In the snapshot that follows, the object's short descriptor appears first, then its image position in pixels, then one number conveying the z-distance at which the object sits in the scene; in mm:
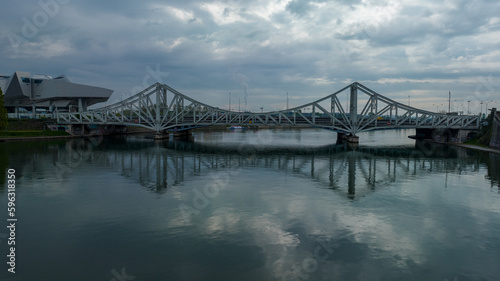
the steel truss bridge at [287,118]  91500
